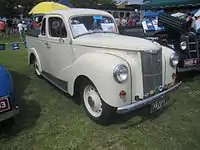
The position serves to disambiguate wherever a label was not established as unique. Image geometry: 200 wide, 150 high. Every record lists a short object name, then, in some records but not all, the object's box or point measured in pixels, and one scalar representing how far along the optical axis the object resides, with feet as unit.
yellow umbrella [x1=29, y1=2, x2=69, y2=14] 48.34
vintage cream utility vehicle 10.87
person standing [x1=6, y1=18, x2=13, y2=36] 74.02
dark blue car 9.89
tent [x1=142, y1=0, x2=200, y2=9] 32.56
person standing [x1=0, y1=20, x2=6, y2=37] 60.59
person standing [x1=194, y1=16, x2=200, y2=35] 24.30
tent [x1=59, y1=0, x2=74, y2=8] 56.71
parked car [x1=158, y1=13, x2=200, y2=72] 19.29
